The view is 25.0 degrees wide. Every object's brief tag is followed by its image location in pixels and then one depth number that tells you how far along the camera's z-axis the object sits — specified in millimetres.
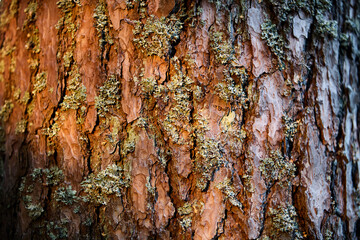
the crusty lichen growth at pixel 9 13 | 887
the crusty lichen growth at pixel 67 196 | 841
